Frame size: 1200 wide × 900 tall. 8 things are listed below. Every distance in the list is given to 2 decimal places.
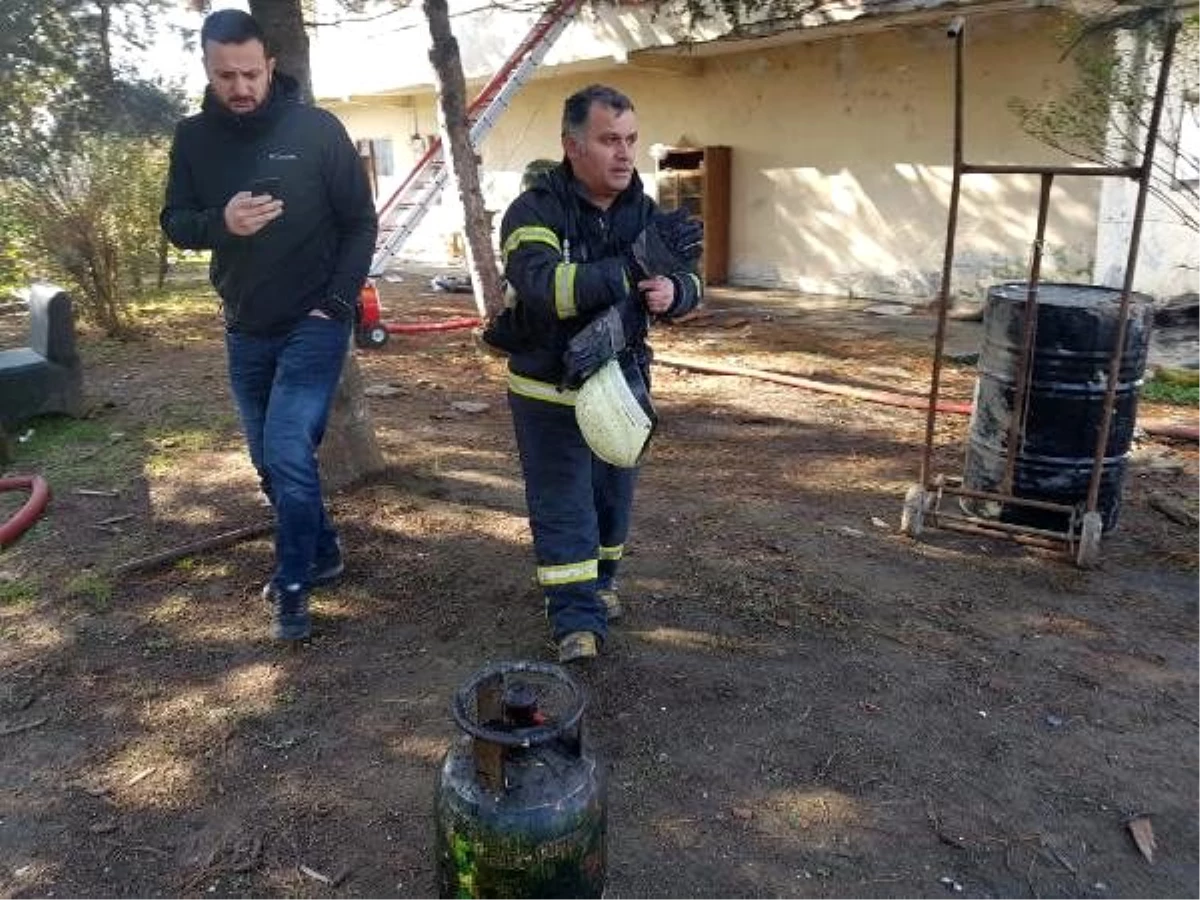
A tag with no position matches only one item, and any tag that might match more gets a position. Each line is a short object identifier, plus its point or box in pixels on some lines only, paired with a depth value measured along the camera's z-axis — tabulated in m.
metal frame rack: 3.45
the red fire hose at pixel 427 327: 9.42
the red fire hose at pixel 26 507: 4.38
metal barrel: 3.89
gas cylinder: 1.90
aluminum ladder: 10.74
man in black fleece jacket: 3.21
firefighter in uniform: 2.72
